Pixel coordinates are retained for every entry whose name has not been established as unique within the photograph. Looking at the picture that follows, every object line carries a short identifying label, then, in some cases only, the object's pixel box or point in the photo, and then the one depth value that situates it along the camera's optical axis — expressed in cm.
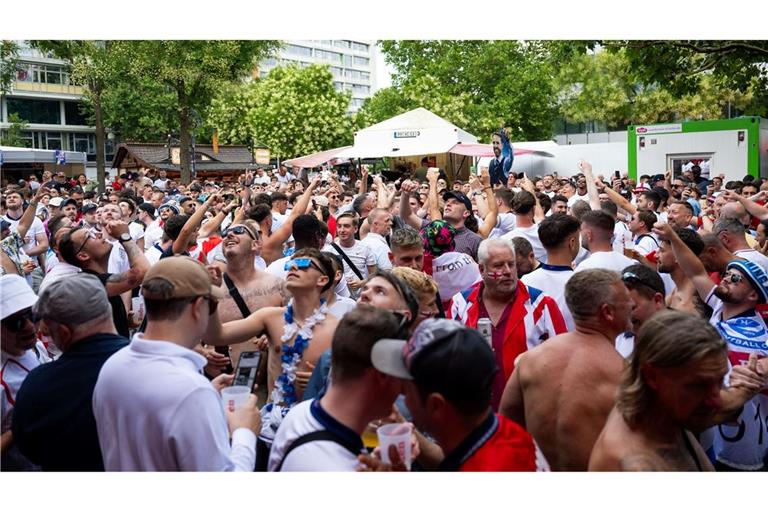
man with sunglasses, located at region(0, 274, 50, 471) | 377
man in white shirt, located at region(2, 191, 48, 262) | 1006
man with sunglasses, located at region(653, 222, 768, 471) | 421
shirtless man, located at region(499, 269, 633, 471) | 336
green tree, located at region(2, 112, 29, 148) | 5401
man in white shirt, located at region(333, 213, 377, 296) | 720
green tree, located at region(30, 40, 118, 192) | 2525
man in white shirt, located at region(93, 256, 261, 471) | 277
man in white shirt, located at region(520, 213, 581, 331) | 536
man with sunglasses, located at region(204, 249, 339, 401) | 423
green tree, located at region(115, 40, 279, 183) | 2753
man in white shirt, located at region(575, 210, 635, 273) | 575
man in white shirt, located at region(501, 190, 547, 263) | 752
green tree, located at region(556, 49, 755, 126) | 4797
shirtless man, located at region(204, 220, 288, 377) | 527
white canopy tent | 1953
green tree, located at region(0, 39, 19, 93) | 2902
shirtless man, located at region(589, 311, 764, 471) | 252
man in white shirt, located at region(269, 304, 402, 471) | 247
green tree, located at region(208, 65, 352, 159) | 5622
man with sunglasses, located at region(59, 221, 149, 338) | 527
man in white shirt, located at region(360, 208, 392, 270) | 734
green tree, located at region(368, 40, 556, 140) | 4506
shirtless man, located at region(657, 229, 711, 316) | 519
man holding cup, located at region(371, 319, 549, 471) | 237
